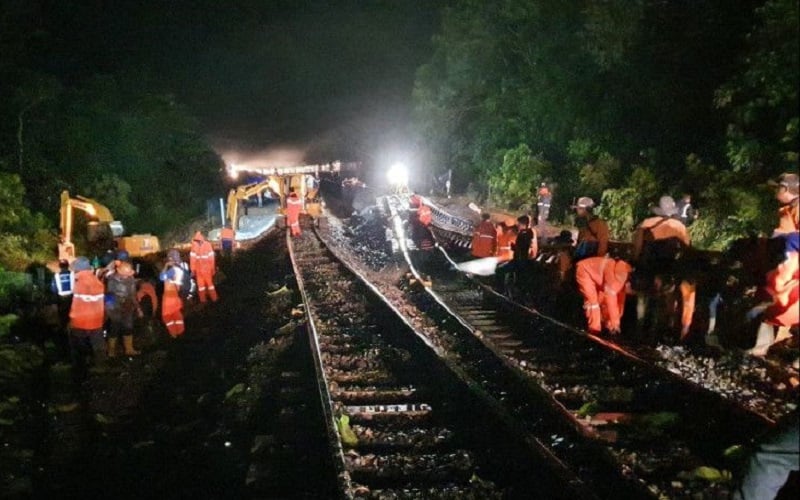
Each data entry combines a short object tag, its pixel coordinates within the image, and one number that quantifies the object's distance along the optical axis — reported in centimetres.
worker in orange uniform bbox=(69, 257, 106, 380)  859
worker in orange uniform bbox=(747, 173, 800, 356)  568
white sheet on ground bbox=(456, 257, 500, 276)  1383
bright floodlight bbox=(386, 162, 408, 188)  3278
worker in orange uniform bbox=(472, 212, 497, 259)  1462
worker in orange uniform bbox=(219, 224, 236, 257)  1756
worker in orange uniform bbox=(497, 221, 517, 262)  1316
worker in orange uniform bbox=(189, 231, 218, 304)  1286
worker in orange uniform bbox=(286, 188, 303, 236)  2116
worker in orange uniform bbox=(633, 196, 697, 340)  780
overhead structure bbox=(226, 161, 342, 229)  2069
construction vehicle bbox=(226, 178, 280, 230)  2055
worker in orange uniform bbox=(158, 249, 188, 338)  1070
